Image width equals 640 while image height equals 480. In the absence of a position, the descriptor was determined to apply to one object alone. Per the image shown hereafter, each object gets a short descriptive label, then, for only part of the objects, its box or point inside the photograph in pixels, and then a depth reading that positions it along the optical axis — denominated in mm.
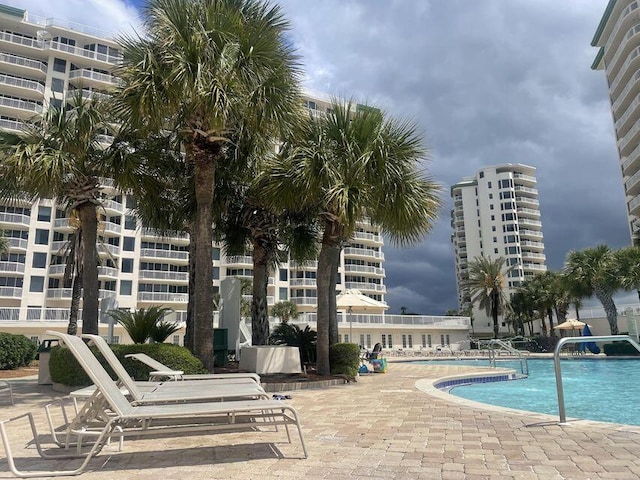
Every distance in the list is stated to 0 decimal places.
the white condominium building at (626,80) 48281
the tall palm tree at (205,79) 9477
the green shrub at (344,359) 12000
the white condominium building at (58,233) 43625
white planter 11148
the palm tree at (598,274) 32250
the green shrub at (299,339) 13578
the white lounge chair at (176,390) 4383
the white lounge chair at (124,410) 3678
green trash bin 13734
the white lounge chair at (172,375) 6520
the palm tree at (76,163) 10883
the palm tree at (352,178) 11070
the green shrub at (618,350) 27156
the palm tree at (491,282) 49688
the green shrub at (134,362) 9266
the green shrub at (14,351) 17734
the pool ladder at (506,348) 16602
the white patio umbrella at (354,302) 17156
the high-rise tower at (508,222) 83625
